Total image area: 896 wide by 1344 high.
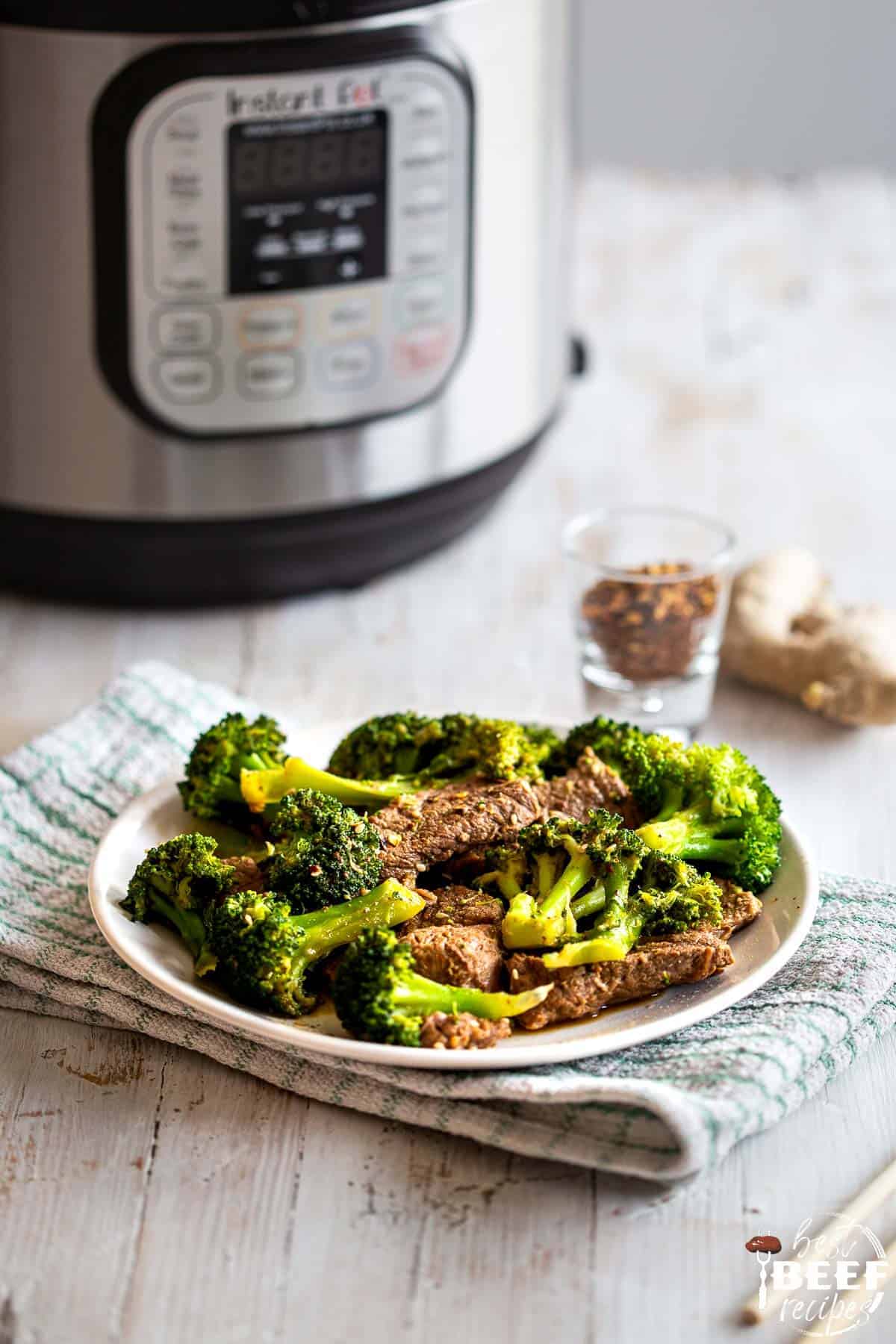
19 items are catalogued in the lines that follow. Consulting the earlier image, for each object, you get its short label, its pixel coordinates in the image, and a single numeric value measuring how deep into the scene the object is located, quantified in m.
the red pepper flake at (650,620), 1.36
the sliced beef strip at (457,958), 1.15
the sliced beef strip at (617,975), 1.15
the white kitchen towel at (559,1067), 1.13
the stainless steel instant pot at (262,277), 1.35
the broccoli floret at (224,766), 1.23
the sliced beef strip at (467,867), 1.20
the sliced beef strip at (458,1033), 1.13
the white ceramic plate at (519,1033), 1.13
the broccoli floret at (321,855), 1.17
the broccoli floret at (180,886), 1.18
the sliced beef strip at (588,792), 1.22
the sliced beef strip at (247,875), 1.19
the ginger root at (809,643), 1.39
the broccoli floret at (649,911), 1.15
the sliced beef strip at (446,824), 1.19
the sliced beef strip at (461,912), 1.18
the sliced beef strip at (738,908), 1.19
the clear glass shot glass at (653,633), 1.36
